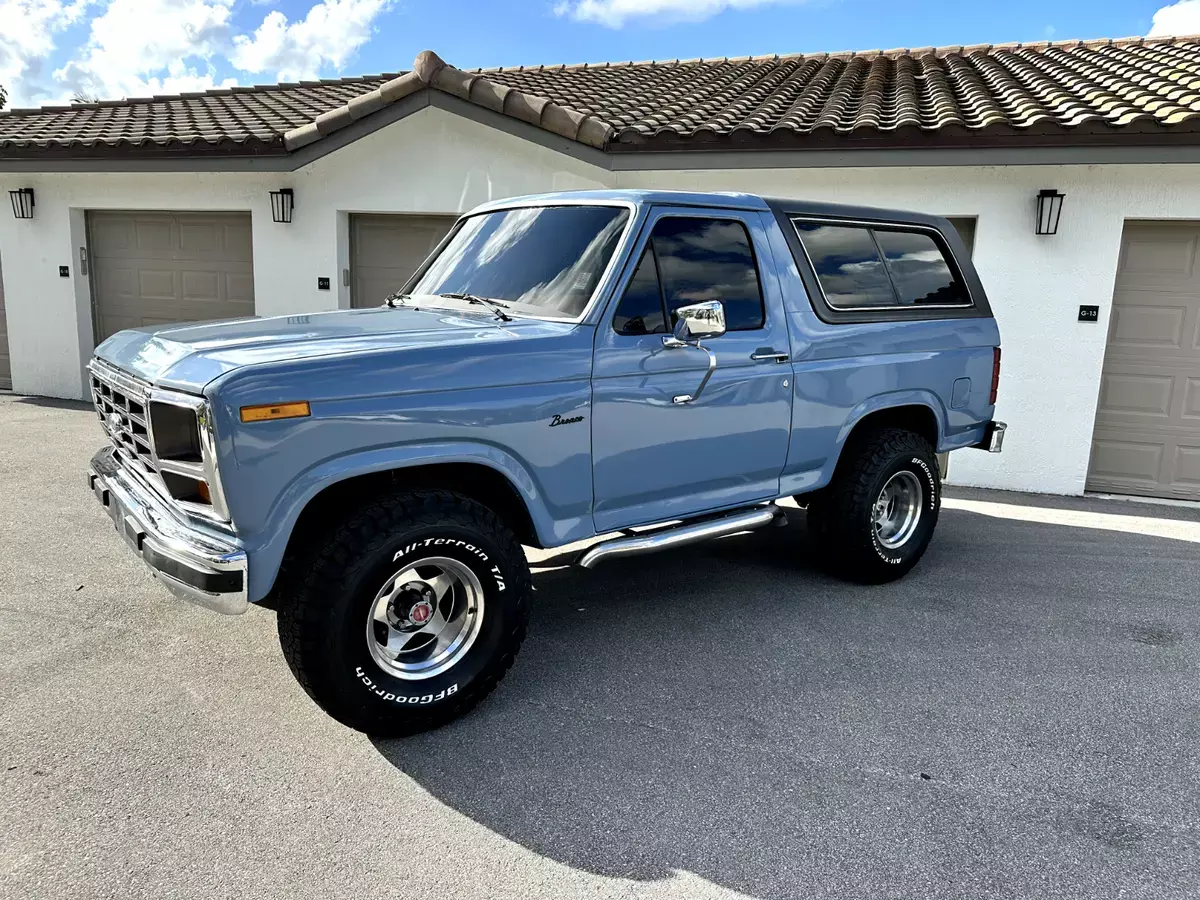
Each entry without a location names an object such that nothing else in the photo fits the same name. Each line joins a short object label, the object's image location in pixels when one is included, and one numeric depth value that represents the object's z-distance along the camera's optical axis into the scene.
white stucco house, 7.34
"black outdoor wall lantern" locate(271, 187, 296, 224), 9.48
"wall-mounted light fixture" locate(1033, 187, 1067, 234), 7.25
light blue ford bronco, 2.94
